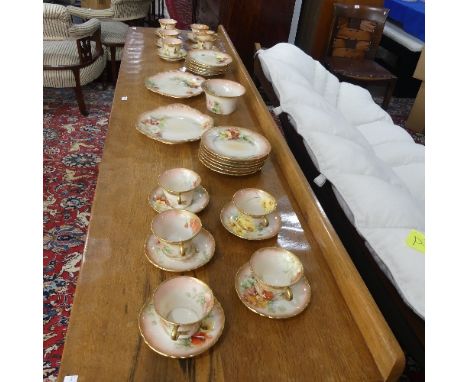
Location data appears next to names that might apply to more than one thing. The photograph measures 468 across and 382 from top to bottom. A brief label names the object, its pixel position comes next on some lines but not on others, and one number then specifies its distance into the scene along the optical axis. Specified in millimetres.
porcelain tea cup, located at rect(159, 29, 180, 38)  1901
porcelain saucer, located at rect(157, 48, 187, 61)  1709
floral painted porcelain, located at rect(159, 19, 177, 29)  1941
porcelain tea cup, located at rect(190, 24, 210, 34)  1917
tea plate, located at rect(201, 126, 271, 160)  1088
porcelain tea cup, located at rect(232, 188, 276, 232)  859
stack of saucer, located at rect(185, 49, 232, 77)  1591
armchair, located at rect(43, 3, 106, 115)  2309
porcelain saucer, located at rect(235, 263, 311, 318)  694
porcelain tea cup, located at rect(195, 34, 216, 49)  1805
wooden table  604
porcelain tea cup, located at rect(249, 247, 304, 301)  708
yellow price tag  911
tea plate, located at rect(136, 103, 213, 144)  1163
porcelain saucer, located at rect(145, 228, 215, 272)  753
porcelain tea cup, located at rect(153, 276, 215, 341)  648
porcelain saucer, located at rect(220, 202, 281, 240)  852
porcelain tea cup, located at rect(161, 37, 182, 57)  1701
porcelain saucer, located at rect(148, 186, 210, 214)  898
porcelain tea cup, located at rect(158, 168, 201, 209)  881
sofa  935
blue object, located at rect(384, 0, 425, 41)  3250
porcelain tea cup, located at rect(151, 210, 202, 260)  758
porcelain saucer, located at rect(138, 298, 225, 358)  608
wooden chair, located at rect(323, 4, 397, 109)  2697
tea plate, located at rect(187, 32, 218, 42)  1952
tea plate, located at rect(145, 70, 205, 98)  1417
